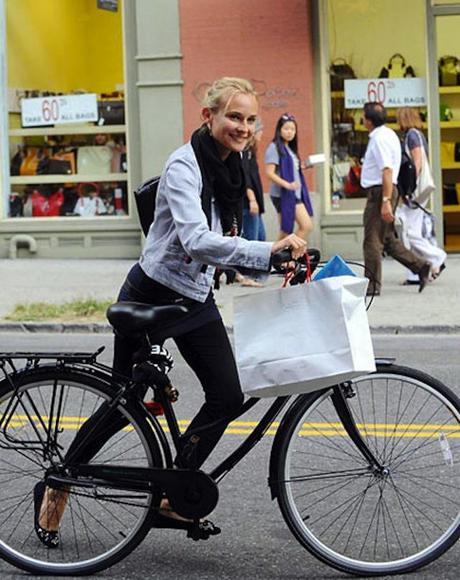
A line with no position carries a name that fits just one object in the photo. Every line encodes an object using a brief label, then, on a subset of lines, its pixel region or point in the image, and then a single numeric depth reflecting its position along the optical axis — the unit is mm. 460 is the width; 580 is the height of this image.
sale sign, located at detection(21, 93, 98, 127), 16641
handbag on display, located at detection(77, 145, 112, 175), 16688
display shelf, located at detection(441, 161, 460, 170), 16312
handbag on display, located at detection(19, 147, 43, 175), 16875
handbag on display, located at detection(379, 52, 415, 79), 15633
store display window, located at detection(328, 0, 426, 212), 15609
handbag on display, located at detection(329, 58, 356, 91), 15797
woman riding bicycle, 4547
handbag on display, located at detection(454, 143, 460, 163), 16328
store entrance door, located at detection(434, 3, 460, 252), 15789
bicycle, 4590
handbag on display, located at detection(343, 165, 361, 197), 15852
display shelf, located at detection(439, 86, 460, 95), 15969
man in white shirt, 12352
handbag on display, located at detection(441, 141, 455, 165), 16281
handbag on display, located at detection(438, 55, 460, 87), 15977
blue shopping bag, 4406
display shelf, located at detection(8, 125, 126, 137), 16609
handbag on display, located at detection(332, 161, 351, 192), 15898
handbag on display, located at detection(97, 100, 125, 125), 16484
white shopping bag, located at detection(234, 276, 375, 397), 4332
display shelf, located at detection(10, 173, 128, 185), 16641
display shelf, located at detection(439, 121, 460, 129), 16094
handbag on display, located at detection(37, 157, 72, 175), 16828
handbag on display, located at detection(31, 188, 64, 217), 16812
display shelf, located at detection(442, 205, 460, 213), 16406
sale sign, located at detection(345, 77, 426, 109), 15633
